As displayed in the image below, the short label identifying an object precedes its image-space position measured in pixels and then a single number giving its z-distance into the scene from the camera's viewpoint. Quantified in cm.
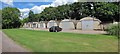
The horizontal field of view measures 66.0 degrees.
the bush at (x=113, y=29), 743
